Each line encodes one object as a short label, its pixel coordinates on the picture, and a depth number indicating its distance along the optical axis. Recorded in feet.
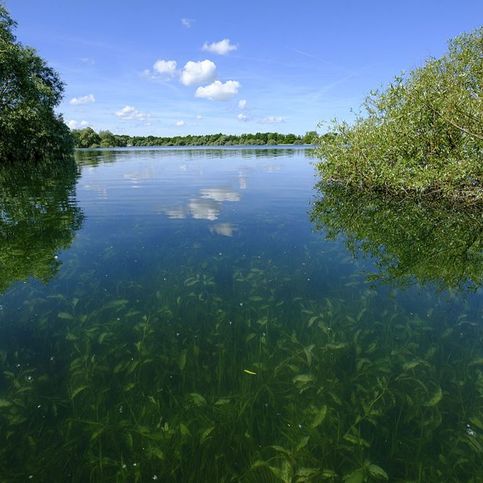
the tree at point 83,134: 638.25
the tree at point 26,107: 156.57
